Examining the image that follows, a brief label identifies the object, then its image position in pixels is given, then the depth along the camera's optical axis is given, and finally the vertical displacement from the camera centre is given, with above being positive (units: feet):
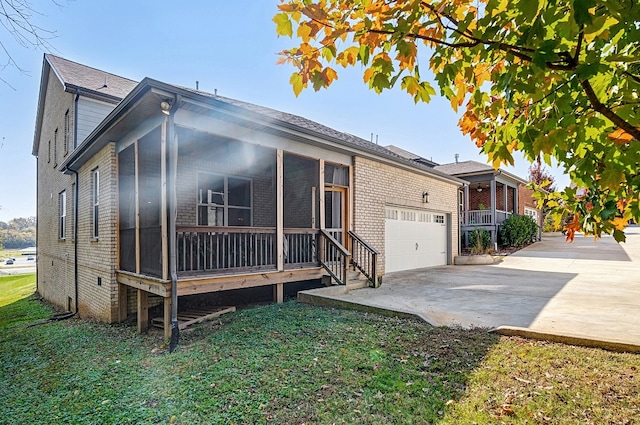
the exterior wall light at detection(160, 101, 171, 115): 18.68 +5.67
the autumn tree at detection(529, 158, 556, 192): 99.80 +11.41
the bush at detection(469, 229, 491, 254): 58.53 -3.79
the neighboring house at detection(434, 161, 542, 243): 64.44 +3.86
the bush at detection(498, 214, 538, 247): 65.46 -2.89
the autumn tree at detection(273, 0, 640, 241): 4.87 +2.37
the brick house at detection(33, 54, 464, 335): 21.03 +1.60
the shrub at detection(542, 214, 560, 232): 93.60 -2.86
